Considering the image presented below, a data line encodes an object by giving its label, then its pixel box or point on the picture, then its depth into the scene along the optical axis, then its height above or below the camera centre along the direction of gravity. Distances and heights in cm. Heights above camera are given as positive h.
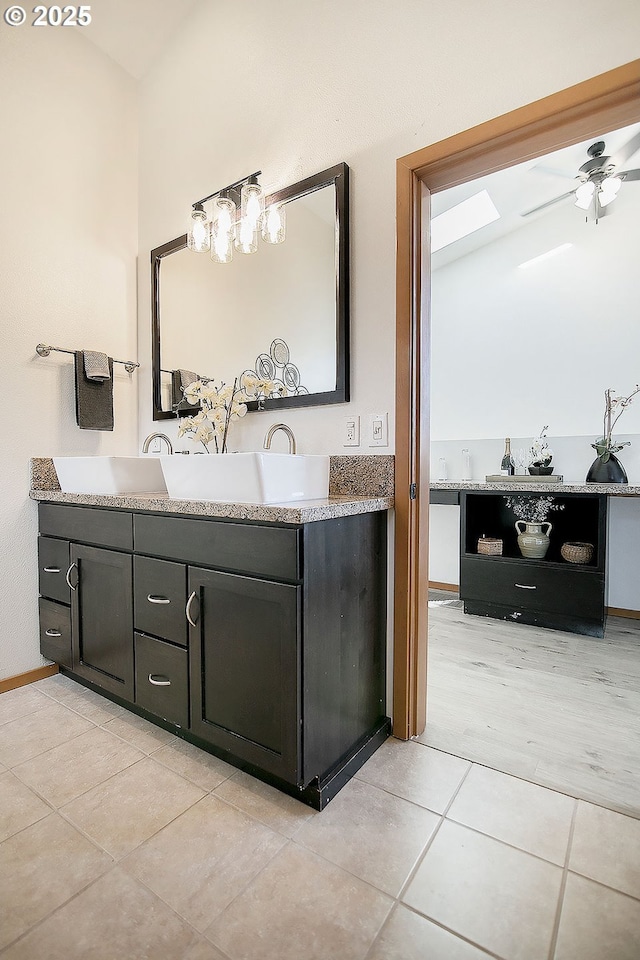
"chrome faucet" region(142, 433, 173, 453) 219 +12
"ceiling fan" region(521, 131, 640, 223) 244 +154
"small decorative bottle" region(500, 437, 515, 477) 336 -1
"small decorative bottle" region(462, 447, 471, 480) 372 +0
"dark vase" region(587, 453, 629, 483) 288 -4
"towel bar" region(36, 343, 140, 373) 221 +54
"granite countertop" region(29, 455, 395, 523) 132 -12
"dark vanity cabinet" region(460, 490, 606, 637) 275 -66
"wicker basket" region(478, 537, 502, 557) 307 -53
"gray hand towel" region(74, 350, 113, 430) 234 +32
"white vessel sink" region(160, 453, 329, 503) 144 -4
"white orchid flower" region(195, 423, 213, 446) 193 +13
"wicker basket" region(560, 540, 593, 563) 282 -52
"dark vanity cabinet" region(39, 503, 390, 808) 132 -54
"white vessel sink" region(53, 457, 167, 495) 193 -4
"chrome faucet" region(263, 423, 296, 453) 179 +11
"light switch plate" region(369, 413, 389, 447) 172 +12
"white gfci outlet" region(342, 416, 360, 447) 179 +12
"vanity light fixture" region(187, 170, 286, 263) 203 +107
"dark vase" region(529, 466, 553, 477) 315 -5
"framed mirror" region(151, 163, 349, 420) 183 +70
